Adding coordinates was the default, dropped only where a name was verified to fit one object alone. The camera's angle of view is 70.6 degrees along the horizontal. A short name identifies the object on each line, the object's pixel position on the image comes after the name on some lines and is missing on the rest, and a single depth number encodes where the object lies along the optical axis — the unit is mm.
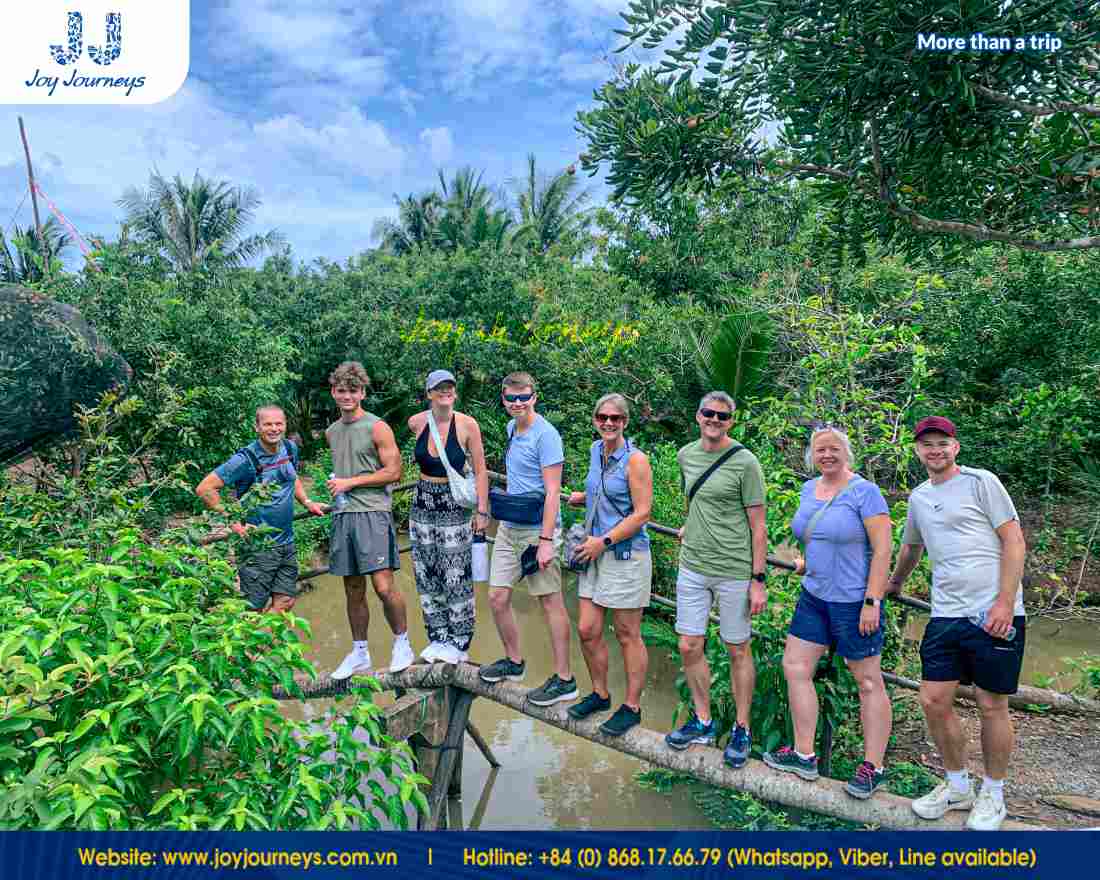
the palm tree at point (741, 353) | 7406
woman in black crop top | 3709
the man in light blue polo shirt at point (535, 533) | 3520
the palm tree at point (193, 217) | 23438
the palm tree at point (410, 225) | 26188
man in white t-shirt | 2758
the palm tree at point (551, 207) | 25469
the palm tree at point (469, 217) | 22500
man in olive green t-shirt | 3195
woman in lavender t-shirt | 2951
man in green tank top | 3818
